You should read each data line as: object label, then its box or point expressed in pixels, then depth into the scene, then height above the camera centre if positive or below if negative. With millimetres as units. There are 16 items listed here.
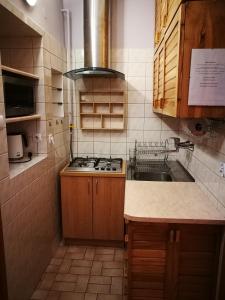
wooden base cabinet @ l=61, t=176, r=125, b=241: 2453 -1034
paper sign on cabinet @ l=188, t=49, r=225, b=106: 1230 +185
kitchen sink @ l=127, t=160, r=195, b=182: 2284 -638
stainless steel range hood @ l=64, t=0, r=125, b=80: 2385 +795
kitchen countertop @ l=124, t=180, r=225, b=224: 1389 -620
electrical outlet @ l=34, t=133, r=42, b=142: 2100 -243
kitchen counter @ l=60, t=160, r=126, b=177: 2410 -651
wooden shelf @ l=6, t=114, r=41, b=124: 1570 -62
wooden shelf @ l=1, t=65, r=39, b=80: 1496 +267
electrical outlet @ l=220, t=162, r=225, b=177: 1362 -334
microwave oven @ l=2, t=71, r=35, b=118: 1588 +109
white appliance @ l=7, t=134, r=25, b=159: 1856 -291
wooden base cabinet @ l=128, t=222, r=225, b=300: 1435 -937
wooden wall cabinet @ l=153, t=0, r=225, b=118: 1194 +383
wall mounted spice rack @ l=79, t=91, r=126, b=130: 2781 +8
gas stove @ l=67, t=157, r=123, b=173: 2489 -610
